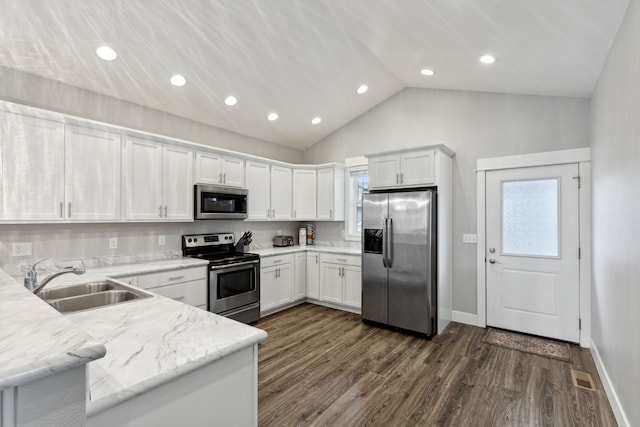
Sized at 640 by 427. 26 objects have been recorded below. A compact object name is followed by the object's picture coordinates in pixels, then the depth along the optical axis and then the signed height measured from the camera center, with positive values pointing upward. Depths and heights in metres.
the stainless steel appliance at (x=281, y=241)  5.10 -0.39
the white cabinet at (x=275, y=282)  4.24 -0.91
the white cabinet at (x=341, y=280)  4.41 -0.91
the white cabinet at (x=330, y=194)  5.01 +0.36
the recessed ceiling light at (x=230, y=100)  3.85 +1.43
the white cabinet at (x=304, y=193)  5.08 +0.38
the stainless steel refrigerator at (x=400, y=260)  3.61 -0.52
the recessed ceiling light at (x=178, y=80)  3.29 +1.44
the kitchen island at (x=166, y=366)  0.93 -0.49
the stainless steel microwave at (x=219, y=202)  3.74 +0.18
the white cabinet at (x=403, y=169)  3.82 +0.59
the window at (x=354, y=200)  5.08 +0.27
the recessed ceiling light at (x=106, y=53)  2.74 +1.44
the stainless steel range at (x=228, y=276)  3.59 -0.71
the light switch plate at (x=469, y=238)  4.02 -0.28
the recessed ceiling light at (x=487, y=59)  2.90 +1.46
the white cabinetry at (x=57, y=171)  2.51 +0.40
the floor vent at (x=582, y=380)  2.60 -1.39
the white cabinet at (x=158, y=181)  3.22 +0.39
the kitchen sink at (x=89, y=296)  1.98 -0.52
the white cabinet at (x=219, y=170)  3.82 +0.60
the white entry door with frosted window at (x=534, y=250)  3.44 -0.40
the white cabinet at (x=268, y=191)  4.45 +0.38
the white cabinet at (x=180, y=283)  3.03 -0.68
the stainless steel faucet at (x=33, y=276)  1.69 -0.32
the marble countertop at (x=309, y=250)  4.43 -0.49
